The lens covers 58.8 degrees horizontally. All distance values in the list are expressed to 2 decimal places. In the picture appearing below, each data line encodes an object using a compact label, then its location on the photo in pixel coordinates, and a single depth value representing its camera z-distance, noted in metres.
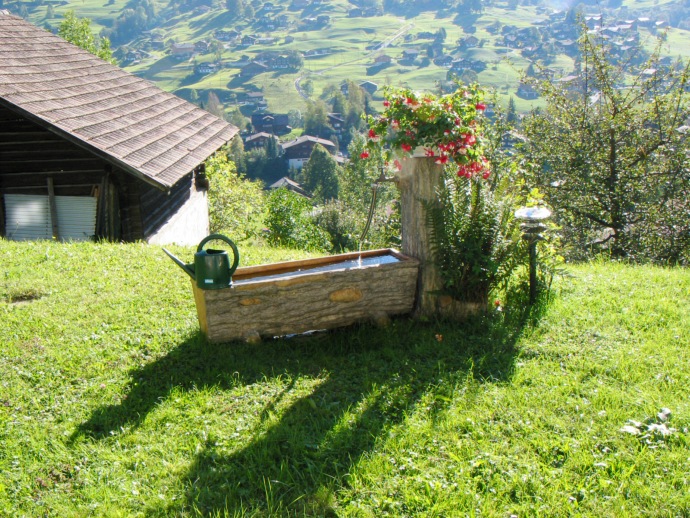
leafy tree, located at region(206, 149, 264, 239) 20.97
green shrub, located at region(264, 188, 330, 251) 17.69
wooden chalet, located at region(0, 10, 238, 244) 9.77
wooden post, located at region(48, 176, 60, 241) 10.94
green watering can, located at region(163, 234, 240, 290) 4.94
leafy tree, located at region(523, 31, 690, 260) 11.90
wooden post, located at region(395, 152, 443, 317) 5.50
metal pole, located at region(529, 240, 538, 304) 5.88
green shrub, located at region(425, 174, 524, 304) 5.46
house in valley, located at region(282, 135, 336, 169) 96.94
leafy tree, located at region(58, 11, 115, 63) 32.41
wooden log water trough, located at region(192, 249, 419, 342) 5.22
